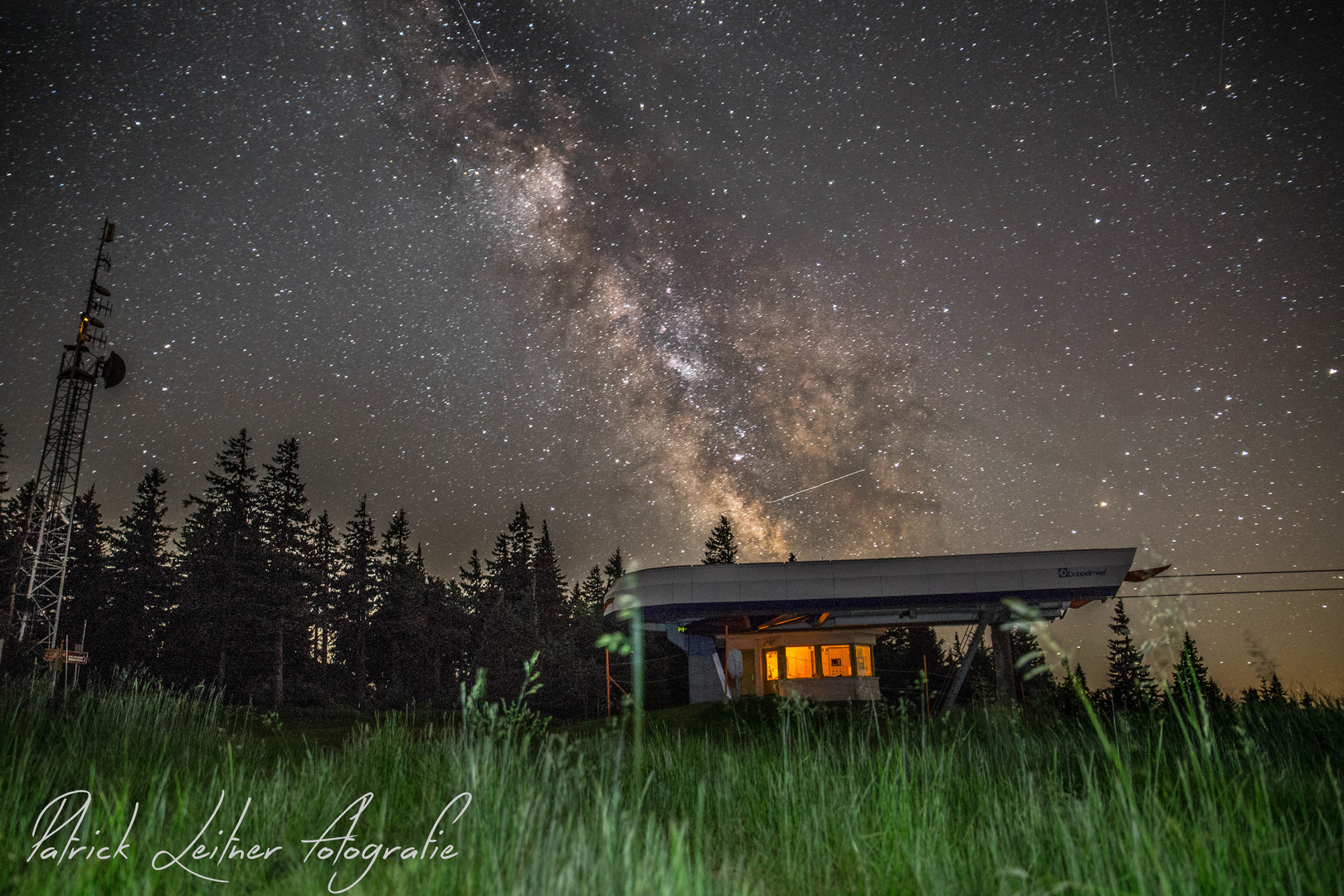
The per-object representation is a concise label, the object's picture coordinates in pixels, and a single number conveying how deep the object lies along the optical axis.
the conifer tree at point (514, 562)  56.82
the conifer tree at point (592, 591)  62.33
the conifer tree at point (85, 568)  44.66
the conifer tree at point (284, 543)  39.69
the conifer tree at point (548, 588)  55.50
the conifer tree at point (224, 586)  39.38
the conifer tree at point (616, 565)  63.16
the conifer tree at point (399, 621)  48.25
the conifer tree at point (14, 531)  20.63
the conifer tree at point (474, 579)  59.09
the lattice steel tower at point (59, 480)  21.39
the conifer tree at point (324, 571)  45.62
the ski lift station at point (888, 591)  17.00
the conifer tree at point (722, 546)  60.25
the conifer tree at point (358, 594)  50.00
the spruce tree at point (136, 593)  44.38
